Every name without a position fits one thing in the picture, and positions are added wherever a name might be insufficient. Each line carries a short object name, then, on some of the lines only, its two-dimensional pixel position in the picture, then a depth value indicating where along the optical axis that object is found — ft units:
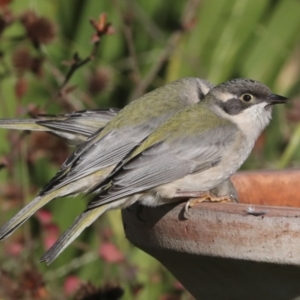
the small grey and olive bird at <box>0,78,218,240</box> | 21.09
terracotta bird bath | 13.75
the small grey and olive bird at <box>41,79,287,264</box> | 18.75
